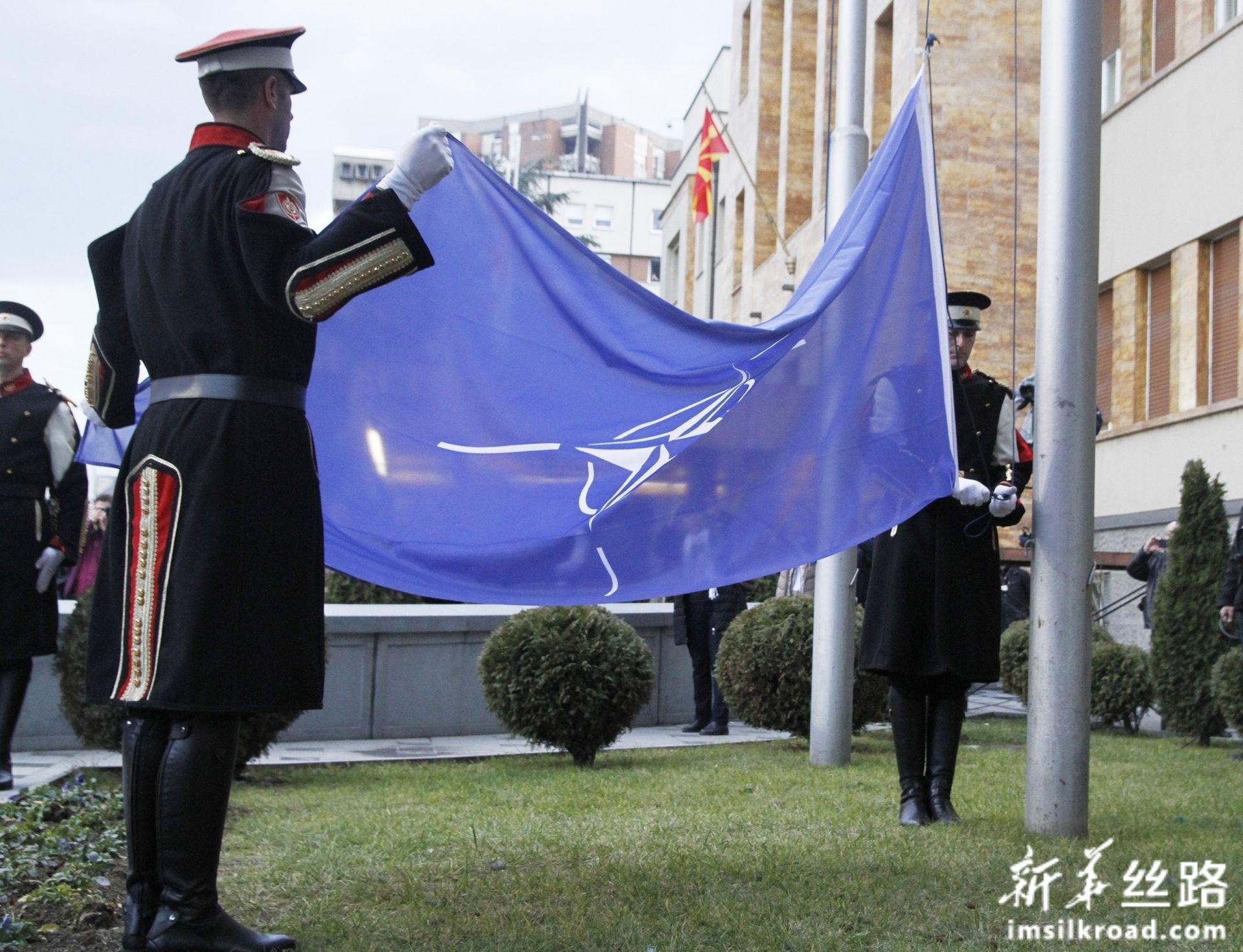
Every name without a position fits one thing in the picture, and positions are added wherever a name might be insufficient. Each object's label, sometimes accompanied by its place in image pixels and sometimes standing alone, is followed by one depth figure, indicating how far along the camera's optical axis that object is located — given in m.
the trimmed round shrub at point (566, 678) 9.47
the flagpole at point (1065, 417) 5.66
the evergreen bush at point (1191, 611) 11.66
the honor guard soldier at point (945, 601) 6.11
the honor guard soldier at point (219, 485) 3.65
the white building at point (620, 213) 94.38
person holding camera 14.03
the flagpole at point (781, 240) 21.48
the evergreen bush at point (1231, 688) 10.59
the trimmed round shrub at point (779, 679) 10.38
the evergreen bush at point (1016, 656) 13.48
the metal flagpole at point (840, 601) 9.23
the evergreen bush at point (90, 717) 8.20
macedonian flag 26.11
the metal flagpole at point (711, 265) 30.86
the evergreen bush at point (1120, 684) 12.56
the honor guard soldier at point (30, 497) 7.45
